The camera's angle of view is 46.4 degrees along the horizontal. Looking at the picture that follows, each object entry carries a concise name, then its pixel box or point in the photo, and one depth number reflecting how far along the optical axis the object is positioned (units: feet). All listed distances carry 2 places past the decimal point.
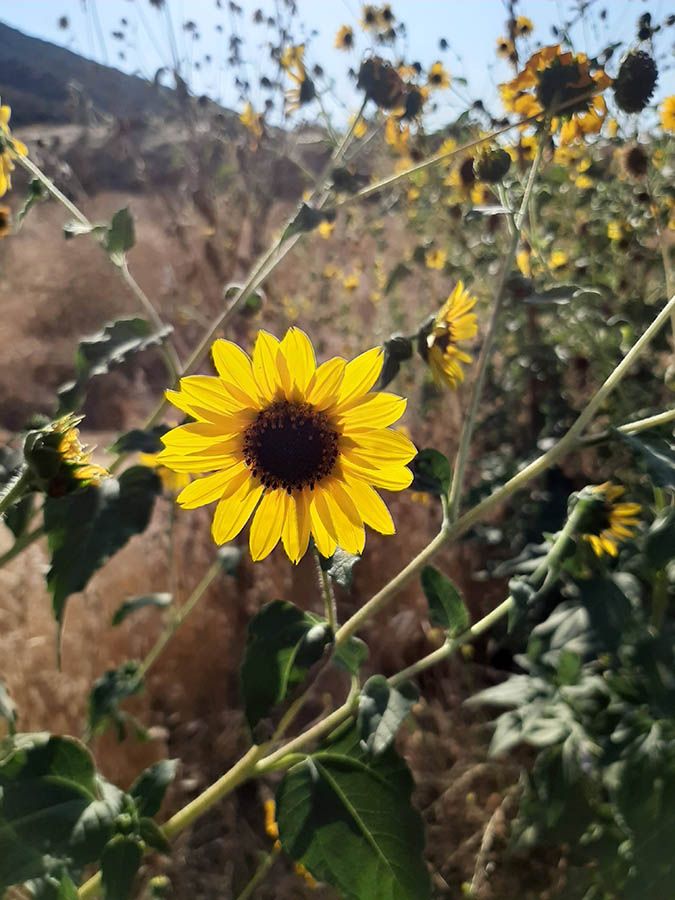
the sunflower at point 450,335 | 1.16
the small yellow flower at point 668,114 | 2.25
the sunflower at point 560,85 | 1.28
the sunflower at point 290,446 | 0.86
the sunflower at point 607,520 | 0.99
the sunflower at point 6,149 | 1.28
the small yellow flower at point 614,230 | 2.53
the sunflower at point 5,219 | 1.84
